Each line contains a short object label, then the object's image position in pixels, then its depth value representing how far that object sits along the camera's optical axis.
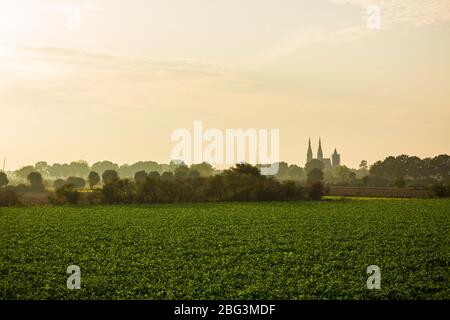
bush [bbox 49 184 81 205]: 82.06
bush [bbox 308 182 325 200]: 90.31
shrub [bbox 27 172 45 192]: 131.12
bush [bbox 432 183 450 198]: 95.31
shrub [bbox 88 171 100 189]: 153.48
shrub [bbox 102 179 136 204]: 83.44
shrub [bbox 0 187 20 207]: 81.21
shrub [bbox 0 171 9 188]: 136.85
